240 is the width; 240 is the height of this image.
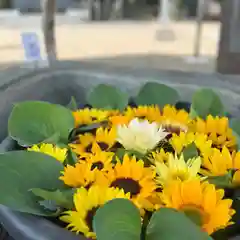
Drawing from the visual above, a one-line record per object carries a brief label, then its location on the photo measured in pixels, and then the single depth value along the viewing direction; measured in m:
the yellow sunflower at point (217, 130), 0.60
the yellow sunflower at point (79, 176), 0.48
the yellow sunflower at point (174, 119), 0.62
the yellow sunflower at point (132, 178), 0.47
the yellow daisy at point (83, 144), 0.58
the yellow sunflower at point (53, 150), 0.54
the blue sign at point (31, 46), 1.07
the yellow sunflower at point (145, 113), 0.67
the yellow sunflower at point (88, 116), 0.68
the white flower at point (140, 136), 0.54
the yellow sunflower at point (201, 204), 0.43
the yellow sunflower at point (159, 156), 0.52
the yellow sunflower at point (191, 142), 0.55
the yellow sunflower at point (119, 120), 0.63
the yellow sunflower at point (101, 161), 0.51
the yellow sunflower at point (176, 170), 0.48
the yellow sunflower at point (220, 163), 0.51
